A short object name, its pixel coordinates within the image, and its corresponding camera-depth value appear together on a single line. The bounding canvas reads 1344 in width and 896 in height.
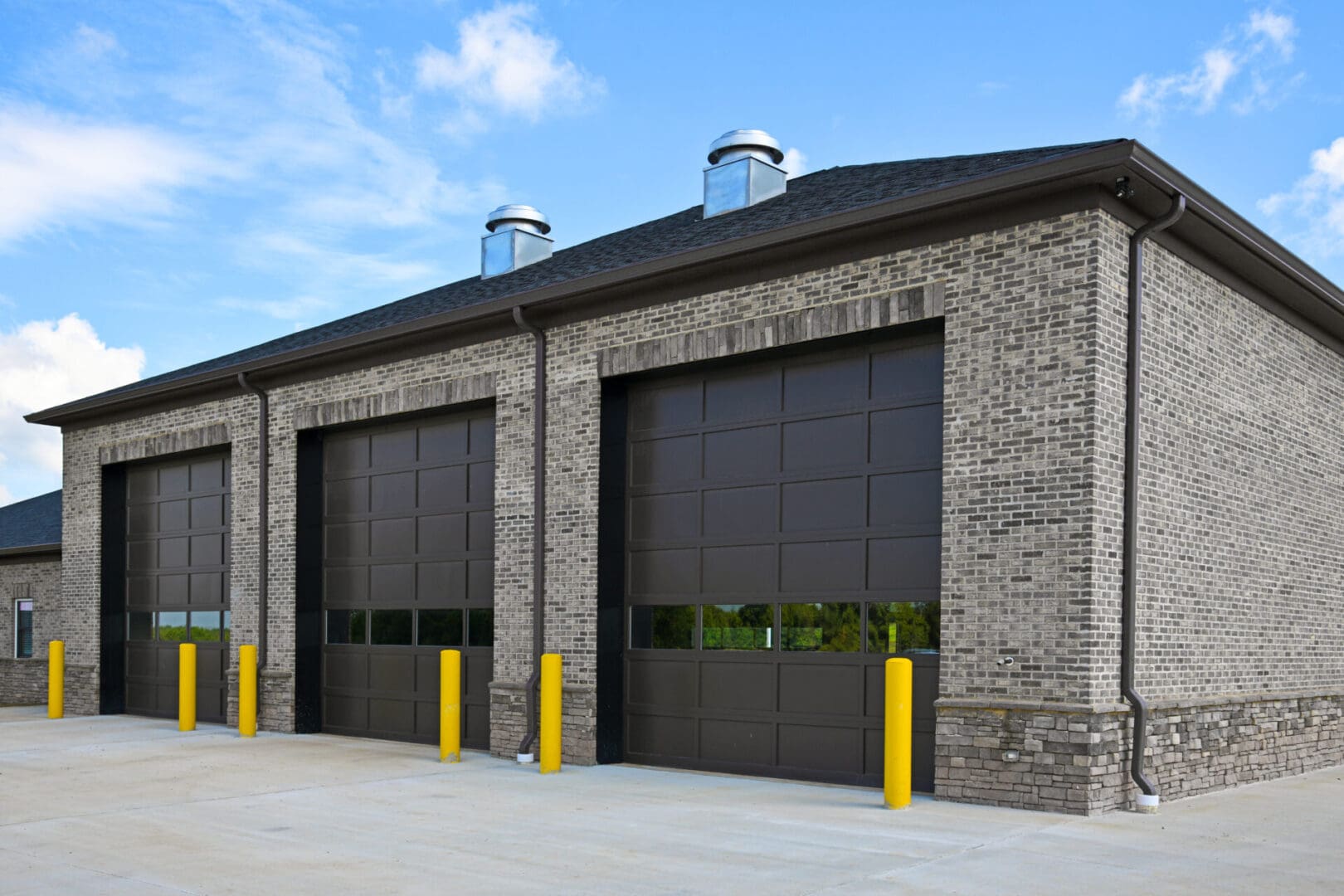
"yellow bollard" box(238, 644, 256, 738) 18.09
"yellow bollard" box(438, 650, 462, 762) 14.74
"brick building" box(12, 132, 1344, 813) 10.80
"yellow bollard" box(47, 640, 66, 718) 21.70
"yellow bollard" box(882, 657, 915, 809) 10.64
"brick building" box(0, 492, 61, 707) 26.67
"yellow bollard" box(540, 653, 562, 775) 13.60
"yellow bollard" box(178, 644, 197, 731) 19.23
